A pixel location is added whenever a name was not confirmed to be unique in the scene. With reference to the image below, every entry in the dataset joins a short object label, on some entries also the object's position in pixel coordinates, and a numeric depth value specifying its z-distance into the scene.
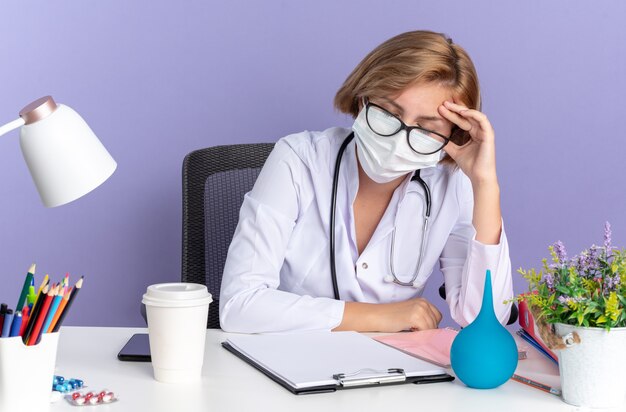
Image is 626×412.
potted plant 1.03
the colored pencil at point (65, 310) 0.98
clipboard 1.12
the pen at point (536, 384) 1.12
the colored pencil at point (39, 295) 0.96
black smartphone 1.23
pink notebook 1.27
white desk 1.04
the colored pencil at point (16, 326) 0.96
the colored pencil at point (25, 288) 0.98
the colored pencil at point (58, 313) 0.98
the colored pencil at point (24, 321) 0.97
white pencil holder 0.96
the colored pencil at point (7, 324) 0.96
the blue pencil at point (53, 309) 0.96
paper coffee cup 1.09
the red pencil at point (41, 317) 0.96
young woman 1.51
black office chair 1.94
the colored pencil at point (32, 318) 0.96
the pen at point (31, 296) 0.99
